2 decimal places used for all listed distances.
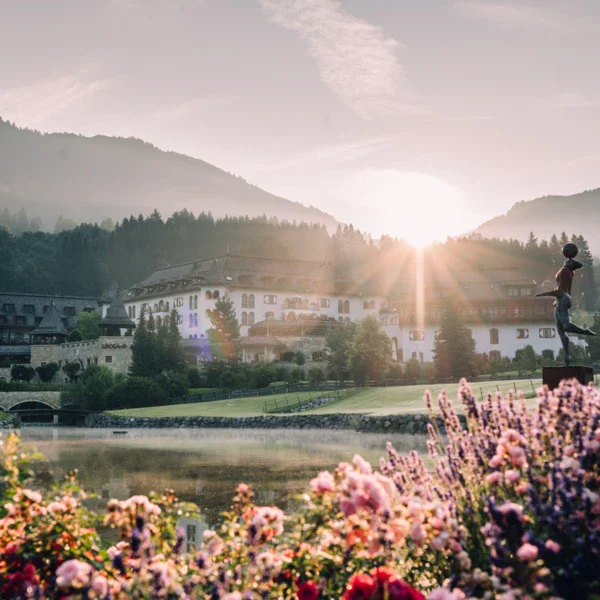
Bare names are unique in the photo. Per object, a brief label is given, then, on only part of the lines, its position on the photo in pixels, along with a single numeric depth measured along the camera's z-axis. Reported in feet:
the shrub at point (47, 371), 253.44
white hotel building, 249.55
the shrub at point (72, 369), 241.45
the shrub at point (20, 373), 248.32
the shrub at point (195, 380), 227.81
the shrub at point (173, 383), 208.23
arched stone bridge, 205.16
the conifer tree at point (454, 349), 196.95
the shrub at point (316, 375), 211.20
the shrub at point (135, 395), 202.49
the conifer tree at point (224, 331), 253.44
